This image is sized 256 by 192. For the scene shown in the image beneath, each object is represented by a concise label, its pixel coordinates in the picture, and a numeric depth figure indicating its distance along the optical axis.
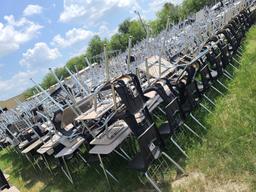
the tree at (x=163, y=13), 29.22
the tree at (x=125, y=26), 33.07
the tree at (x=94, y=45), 33.70
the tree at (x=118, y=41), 30.04
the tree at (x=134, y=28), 29.52
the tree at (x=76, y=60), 33.12
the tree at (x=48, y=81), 30.24
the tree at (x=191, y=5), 30.36
